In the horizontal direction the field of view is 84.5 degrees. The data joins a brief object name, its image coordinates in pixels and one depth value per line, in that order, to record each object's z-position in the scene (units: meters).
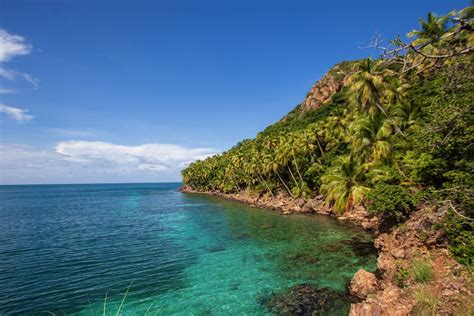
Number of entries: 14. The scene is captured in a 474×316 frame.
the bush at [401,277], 12.75
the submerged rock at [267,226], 35.16
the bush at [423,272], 11.74
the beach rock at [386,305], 10.25
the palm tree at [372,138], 28.92
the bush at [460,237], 11.10
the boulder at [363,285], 13.67
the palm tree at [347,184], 30.73
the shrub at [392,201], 17.00
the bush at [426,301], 9.48
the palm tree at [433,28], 27.30
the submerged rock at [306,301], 12.88
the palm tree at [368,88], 28.44
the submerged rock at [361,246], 21.13
